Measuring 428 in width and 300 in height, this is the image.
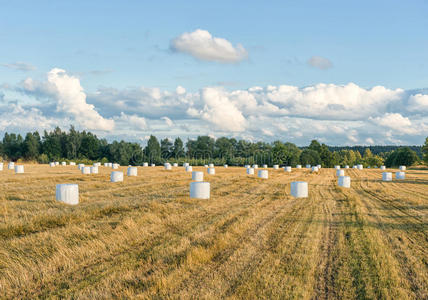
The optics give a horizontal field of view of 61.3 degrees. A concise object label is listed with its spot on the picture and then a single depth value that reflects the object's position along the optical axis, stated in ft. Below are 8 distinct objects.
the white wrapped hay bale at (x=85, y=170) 134.48
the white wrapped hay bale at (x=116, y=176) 98.37
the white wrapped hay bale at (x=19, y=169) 137.08
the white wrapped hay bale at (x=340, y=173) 167.03
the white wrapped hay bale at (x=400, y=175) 142.45
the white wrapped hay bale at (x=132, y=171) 123.85
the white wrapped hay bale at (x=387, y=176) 130.72
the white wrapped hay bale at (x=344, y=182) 97.30
